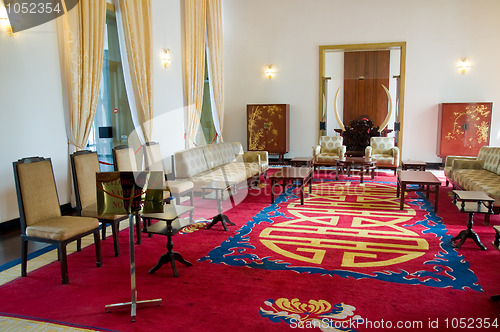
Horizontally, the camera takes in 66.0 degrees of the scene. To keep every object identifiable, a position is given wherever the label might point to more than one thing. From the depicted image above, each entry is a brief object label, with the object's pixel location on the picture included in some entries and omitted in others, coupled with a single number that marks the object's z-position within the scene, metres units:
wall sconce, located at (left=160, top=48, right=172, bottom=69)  7.69
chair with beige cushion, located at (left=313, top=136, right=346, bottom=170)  8.83
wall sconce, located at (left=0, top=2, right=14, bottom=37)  4.35
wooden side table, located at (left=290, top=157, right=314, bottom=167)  8.41
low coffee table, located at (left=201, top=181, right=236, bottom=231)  4.84
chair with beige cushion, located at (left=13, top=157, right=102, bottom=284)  3.35
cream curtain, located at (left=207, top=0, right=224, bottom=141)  9.59
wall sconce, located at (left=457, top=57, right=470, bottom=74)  9.40
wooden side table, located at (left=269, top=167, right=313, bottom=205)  6.26
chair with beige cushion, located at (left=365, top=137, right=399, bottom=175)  8.61
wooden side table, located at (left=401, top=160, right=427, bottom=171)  7.83
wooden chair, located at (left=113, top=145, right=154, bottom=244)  4.78
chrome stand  2.69
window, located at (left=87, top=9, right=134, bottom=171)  7.11
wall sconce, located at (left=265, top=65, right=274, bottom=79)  10.75
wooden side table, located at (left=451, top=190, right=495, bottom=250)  4.04
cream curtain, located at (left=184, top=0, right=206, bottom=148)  8.34
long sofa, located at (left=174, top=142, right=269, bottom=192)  6.02
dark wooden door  11.79
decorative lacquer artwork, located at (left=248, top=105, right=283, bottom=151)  10.41
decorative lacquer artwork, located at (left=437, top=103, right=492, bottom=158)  9.16
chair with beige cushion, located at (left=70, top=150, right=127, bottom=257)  3.99
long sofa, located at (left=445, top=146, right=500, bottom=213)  5.20
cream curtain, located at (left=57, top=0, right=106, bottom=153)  5.10
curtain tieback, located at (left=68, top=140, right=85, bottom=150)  5.23
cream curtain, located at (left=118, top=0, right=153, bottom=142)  6.54
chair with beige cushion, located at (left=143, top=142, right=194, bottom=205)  5.35
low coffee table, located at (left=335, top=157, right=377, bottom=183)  7.95
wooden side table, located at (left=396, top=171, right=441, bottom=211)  5.59
